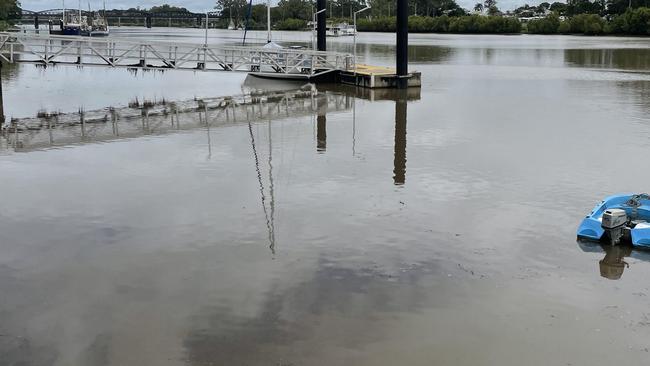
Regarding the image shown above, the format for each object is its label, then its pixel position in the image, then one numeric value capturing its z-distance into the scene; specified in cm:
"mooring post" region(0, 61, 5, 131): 2520
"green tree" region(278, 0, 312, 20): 18912
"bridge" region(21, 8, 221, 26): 18540
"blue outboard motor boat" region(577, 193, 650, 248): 1192
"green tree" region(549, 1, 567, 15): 16950
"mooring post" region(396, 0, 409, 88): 3606
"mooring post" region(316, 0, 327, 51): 4481
